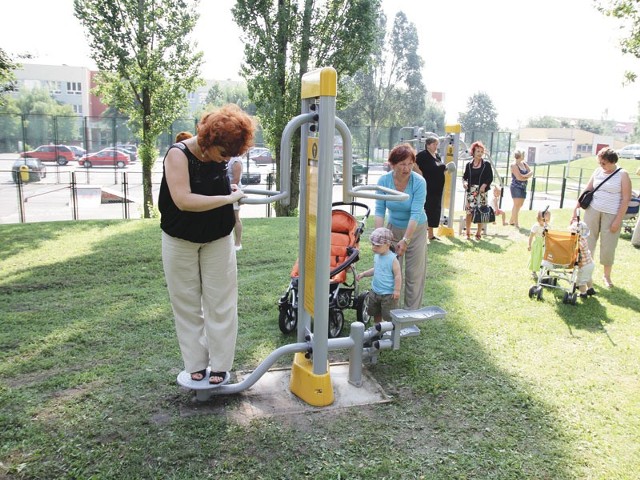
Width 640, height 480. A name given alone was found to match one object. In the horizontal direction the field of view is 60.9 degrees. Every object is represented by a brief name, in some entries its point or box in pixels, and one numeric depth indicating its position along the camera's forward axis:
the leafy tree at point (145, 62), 13.59
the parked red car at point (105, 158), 25.35
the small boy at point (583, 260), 5.81
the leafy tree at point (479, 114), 63.28
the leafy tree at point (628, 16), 12.81
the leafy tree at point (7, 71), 8.39
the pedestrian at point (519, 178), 10.22
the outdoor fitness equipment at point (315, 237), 3.24
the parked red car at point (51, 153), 24.61
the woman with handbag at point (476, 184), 9.23
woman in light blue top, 4.33
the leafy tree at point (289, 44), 14.41
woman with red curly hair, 3.02
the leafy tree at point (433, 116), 56.56
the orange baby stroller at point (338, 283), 4.64
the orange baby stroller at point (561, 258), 5.77
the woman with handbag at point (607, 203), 6.01
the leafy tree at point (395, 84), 51.59
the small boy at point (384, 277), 4.34
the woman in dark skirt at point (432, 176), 7.98
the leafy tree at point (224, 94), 63.44
